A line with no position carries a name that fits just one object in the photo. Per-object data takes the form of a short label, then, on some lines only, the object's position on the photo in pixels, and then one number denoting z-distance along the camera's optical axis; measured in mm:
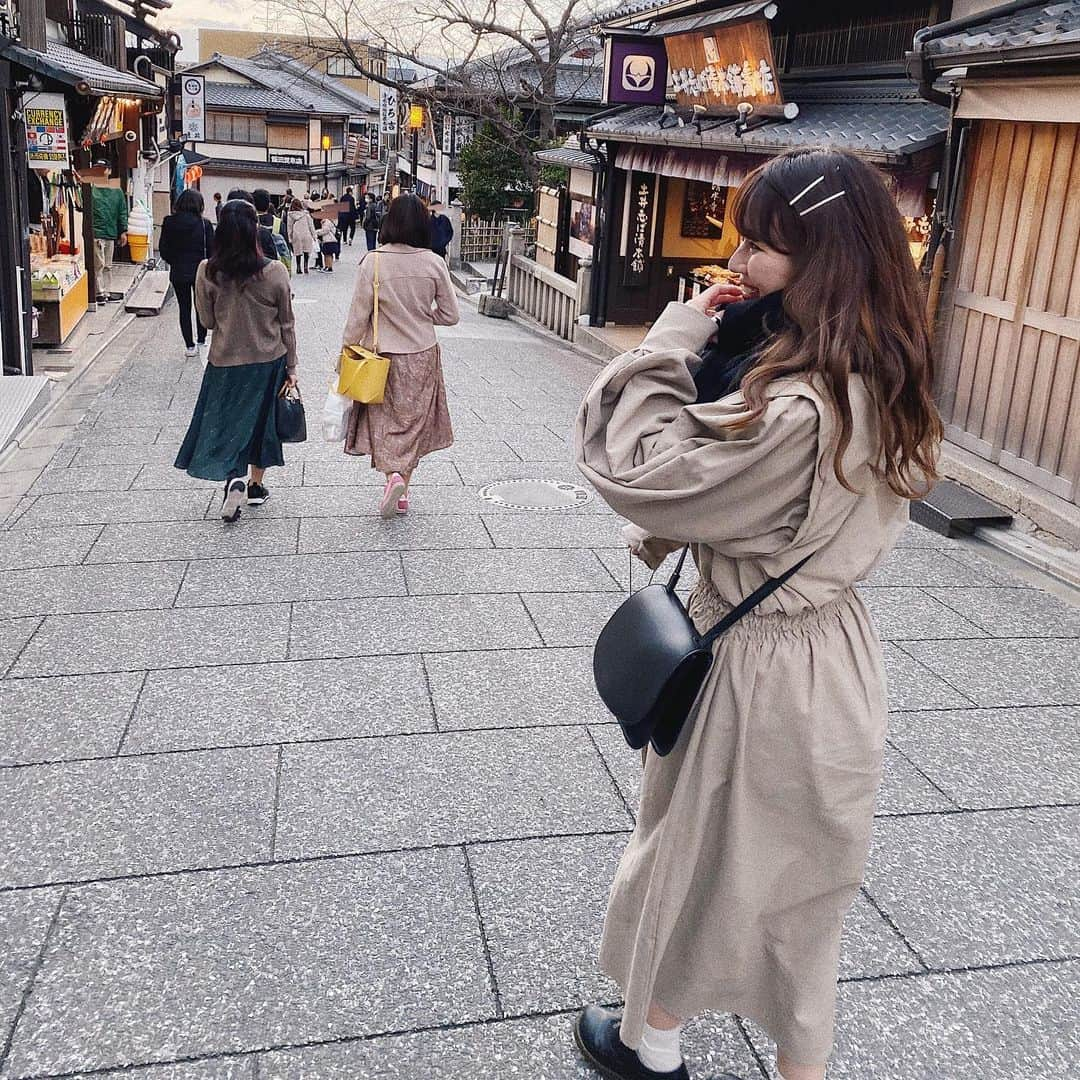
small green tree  29797
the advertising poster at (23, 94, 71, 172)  13258
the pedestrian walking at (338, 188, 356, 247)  46719
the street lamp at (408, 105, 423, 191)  35188
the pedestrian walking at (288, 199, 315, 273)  29172
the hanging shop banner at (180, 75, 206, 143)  31984
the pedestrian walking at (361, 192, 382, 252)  37259
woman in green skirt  6930
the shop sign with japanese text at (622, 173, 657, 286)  18703
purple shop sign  16812
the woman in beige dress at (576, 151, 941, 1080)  2102
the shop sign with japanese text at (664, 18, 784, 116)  12414
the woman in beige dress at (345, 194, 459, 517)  7016
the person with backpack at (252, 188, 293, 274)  14461
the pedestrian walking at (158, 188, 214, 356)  13164
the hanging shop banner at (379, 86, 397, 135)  40656
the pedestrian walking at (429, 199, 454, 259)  25328
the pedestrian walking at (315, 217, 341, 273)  32500
